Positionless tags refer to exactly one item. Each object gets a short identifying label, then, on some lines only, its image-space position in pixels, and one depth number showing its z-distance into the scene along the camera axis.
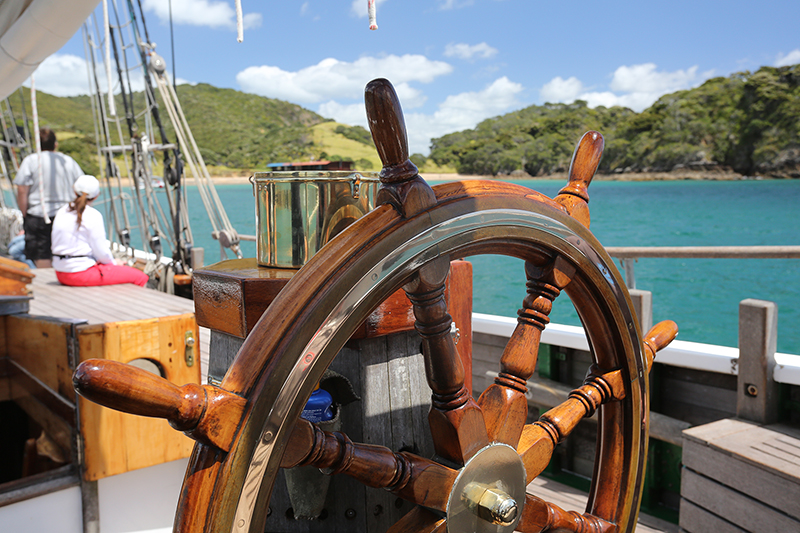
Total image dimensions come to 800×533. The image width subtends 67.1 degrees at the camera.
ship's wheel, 0.48
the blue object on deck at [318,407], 0.81
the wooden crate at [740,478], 1.60
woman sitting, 3.12
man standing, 4.27
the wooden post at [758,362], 1.93
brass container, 0.87
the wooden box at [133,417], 1.66
